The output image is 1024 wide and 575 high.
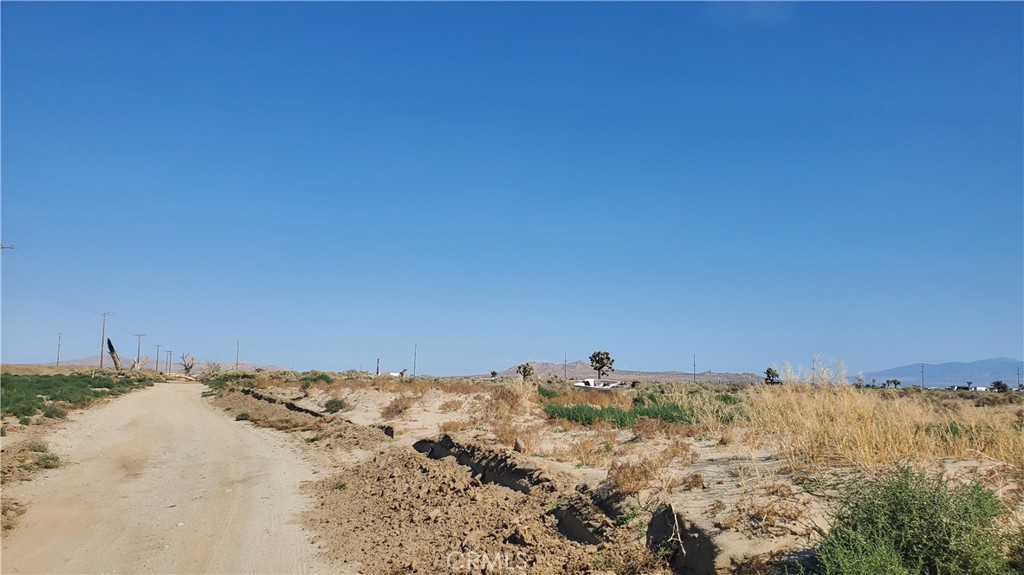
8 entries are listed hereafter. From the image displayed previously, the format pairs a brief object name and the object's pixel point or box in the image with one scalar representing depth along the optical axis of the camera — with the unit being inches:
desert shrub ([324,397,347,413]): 1175.6
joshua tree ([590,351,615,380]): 3612.2
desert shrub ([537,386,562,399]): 1181.7
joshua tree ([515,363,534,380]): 2945.4
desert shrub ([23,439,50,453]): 739.4
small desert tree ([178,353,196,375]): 6229.8
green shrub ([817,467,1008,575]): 202.5
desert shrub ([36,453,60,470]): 668.1
